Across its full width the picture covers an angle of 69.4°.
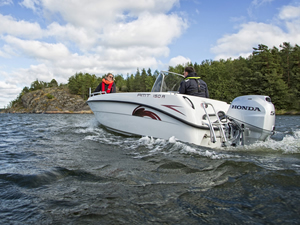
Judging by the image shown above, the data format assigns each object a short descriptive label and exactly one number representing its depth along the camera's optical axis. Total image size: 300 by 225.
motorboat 3.90
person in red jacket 7.90
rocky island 74.94
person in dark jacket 4.94
